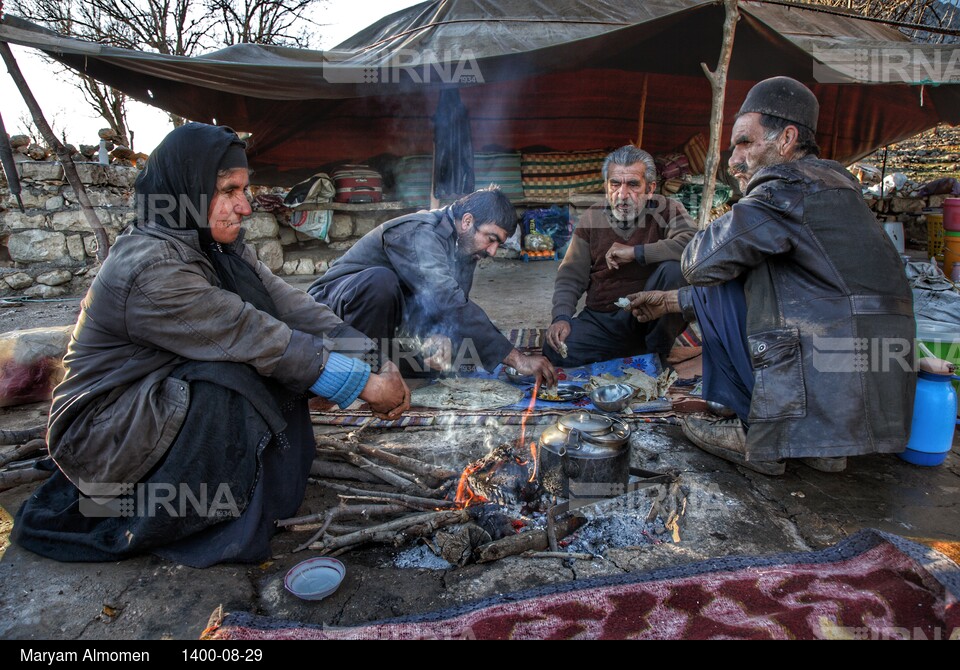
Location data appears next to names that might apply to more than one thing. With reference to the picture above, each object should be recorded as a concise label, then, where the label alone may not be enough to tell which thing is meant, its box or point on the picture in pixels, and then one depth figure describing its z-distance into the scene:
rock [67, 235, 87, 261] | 8.18
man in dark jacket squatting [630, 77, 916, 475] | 2.38
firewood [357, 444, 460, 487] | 2.62
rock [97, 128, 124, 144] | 9.31
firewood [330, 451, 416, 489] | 2.54
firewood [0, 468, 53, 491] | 2.54
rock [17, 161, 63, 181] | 7.91
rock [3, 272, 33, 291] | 7.79
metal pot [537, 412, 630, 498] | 2.31
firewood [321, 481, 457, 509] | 2.34
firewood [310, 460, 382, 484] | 2.64
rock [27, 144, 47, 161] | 8.05
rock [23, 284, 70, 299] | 7.83
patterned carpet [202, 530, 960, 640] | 1.56
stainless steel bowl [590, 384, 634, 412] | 3.40
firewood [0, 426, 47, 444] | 3.01
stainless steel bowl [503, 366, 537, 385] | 4.08
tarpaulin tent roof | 4.86
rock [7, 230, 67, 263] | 7.93
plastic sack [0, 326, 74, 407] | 3.67
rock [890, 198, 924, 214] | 9.00
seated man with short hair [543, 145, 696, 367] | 3.95
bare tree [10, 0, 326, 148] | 15.02
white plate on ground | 1.79
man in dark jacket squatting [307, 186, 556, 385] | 3.45
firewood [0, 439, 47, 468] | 2.76
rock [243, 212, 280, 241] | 8.15
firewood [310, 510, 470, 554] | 2.08
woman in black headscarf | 1.88
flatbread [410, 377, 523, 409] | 3.64
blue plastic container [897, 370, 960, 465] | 2.65
